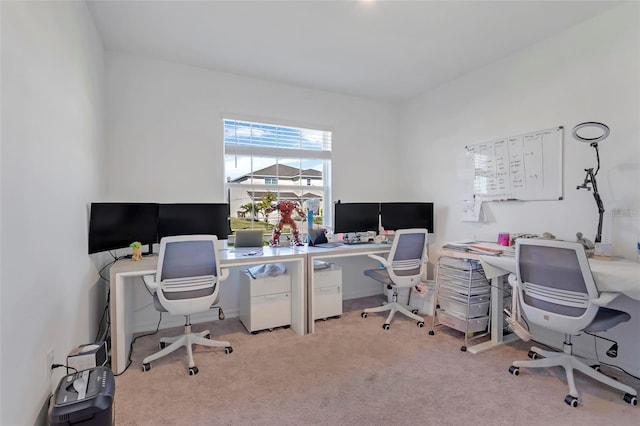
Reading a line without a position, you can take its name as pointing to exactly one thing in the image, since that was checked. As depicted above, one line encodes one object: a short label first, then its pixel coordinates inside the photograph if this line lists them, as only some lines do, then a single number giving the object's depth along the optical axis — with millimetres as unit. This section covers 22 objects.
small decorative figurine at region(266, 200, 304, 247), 3501
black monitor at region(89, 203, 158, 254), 2375
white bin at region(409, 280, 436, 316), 3465
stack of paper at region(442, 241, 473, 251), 2902
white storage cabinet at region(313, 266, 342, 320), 3340
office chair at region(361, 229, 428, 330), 3115
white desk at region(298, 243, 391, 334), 3012
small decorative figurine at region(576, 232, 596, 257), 2346
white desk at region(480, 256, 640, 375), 1871
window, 3600
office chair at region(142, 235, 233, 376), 2316
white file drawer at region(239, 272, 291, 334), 3010
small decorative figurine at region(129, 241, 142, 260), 2634
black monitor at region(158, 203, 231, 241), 2941
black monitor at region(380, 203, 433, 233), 3834
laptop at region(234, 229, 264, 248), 3387
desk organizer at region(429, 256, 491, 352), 2787
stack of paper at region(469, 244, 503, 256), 2650
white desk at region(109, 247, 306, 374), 2285
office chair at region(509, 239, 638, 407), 1921
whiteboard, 2746
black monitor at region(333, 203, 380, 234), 3627
